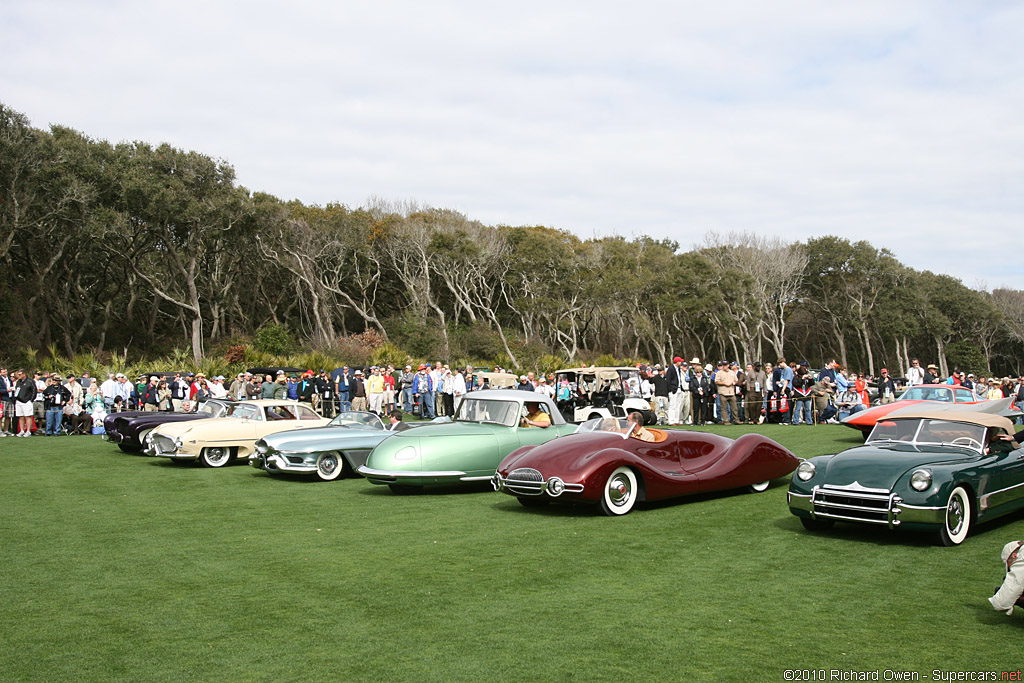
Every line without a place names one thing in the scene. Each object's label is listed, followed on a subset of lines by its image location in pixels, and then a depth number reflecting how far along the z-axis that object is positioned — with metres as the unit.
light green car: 11.96
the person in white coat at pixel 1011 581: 5.36
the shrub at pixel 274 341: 52.56
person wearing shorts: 22.84
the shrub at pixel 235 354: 46.67
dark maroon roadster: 9.88
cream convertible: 16.12
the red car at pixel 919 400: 17.30
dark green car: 7.84
